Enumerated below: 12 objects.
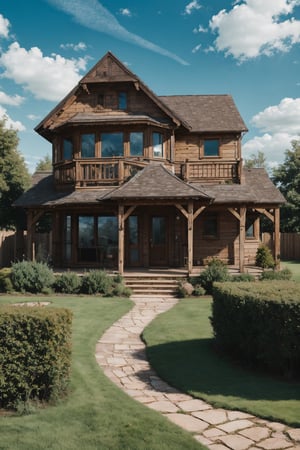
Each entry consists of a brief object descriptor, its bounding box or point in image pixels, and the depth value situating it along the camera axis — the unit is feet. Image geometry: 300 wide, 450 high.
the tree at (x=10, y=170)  91.25
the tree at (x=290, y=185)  121.90
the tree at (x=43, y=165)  190.53
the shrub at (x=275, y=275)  51.58
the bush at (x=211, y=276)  49.96
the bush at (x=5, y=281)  50.51
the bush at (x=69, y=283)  50.83
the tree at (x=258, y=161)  202.61
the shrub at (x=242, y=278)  50.10
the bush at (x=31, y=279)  50.42
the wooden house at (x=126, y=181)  61.11
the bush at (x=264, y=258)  62.39
